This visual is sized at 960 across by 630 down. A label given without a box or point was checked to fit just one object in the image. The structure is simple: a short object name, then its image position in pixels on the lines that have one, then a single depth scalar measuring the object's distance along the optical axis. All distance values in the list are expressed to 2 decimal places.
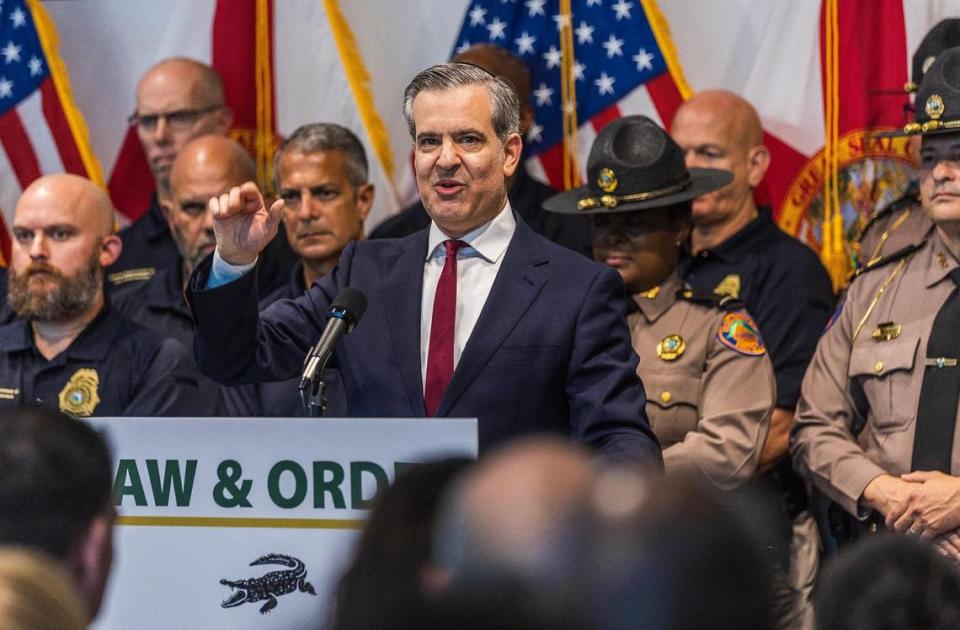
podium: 6.48
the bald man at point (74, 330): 10.95
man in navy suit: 7.56
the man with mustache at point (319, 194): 11.95
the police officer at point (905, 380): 9.30
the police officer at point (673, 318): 10.13
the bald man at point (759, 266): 10.68
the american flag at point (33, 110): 15.05
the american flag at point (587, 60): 13.59
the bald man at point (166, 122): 13.76
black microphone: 6.74
